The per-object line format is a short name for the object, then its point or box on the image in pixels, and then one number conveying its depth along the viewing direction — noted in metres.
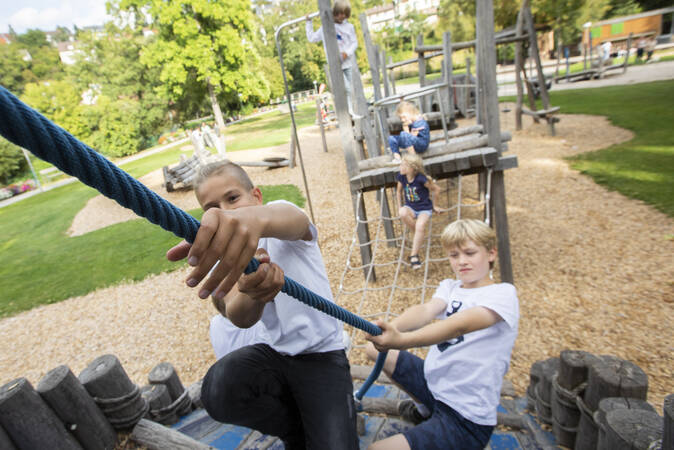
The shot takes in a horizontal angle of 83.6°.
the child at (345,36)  5.81
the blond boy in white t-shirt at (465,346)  1.69
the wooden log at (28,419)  1.85
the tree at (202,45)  26.25
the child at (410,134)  4.46
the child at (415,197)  4.11
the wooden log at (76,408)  2.00
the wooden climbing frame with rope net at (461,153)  3.76
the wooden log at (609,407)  1.44
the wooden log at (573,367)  1.79
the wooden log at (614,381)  1.52
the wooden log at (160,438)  2.12
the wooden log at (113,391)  2.22
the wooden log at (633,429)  1.25
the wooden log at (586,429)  1.70
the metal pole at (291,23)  3.42
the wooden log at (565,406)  1.83
